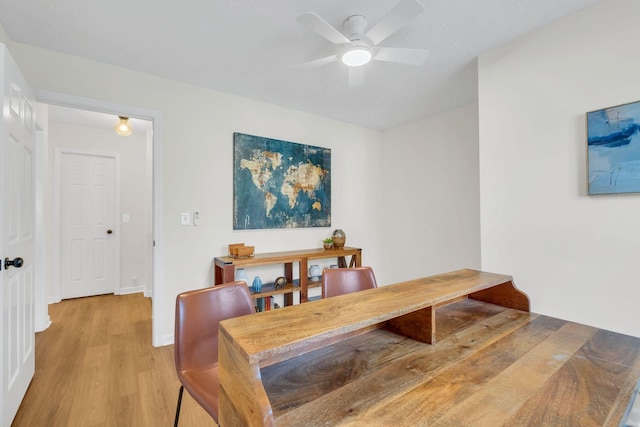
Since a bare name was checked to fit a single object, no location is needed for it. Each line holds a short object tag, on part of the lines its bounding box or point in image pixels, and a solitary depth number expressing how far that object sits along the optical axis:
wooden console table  2.61
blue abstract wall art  1.54
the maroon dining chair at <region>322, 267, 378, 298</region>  1.69
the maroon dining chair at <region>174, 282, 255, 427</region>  1.20
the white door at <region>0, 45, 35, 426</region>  1.45
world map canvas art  2.96
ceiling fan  1.46
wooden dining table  0.71
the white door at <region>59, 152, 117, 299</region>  3.88
